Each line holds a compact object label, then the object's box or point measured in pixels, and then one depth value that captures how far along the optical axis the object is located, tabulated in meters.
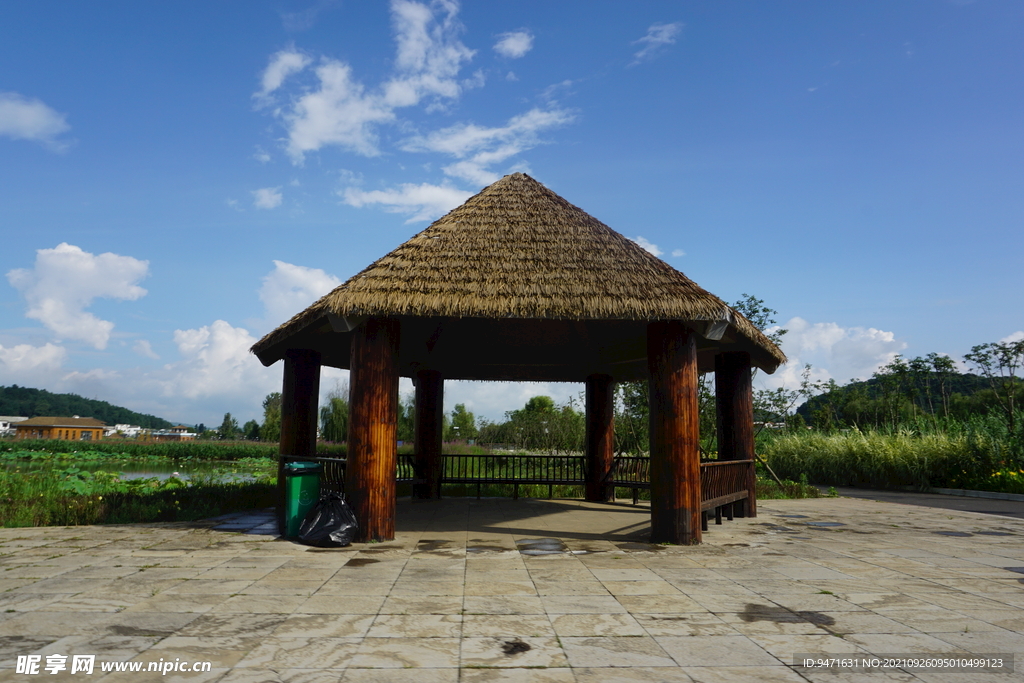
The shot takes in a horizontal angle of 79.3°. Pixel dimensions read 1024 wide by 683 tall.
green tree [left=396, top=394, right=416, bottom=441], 41.31
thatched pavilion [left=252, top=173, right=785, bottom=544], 7.55
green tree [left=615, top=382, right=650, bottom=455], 19.33
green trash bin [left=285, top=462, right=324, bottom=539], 8.19
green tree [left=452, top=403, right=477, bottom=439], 41.11
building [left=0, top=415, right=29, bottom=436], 95.81
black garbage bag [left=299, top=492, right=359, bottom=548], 7.52
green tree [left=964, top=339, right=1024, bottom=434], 32.90
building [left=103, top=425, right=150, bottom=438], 98.81
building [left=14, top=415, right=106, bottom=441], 83.25
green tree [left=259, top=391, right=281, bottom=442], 62.47
